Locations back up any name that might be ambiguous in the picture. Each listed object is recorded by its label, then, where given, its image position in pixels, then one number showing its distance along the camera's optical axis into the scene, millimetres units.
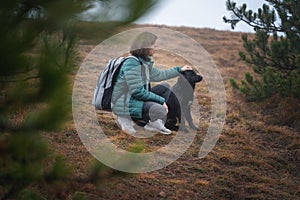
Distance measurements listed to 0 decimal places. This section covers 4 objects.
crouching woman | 12078
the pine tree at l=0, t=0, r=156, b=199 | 4223
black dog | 13547
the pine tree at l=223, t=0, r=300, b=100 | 15305
